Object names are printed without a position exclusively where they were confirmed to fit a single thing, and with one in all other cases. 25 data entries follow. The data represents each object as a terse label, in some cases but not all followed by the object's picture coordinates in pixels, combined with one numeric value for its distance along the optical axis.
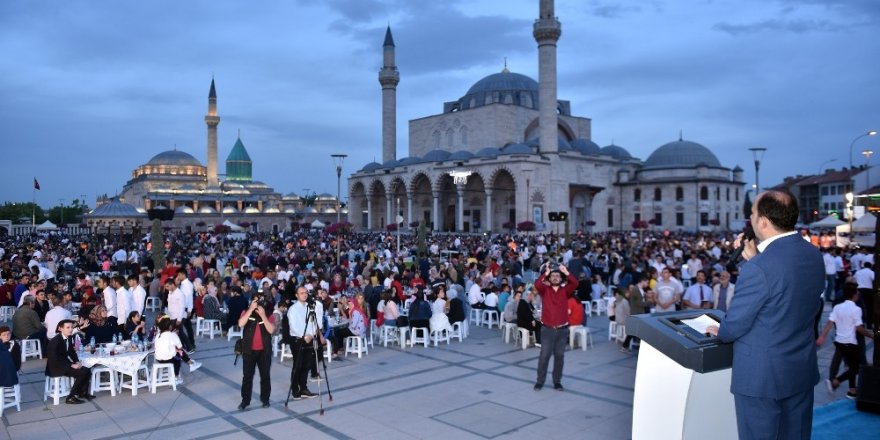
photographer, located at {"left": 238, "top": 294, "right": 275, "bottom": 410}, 6.88
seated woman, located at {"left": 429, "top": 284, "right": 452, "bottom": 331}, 10.32
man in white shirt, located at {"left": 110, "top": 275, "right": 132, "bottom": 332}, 9.44
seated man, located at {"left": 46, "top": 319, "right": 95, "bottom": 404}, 7.04
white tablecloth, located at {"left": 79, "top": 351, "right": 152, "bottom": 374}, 7.27
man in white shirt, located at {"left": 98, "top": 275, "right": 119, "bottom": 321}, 9.44
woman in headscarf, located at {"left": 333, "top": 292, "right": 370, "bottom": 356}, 9.62
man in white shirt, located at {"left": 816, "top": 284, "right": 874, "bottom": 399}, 6.84
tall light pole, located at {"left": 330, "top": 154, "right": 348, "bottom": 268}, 19.13
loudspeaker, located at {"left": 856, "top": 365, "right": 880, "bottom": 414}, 5.62
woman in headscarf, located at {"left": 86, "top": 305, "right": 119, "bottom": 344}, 8.45
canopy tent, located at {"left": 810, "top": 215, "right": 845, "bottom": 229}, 24.12
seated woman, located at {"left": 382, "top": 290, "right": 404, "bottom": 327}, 10.48
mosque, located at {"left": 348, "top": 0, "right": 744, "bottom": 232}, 44.66
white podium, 2.95
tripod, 7.29
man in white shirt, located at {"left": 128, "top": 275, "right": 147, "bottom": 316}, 9.71
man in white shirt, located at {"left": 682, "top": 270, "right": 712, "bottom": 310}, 9.93
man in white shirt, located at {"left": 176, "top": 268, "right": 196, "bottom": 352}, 9.84
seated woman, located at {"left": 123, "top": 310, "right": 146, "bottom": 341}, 8.54
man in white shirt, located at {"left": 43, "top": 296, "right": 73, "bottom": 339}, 8.41
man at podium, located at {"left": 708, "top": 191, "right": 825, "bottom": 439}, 2.61
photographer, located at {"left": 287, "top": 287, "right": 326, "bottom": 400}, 7.28
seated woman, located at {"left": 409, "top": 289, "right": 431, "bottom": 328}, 10.28
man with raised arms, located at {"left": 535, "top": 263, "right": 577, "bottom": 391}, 7.27
